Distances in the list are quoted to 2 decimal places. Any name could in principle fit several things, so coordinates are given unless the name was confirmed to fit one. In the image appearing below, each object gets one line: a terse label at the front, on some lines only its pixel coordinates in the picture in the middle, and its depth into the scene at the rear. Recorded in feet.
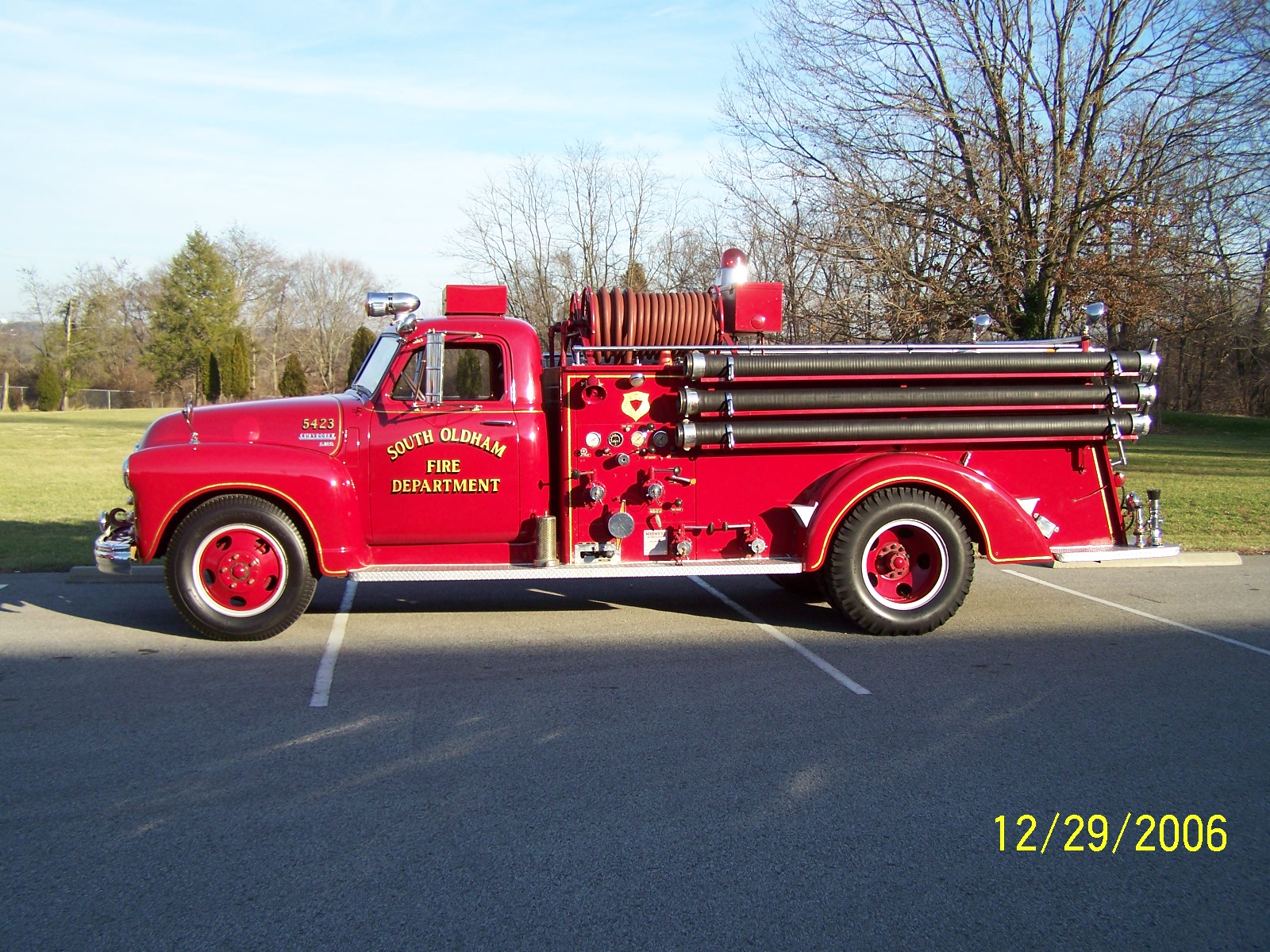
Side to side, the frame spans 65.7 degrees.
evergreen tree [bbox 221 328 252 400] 155.22
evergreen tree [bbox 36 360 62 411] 171.22
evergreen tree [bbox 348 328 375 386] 89.71
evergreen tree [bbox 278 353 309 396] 138.72
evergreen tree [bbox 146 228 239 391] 179.22
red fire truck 22.41
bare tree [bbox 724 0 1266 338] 56.29
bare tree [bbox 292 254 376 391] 202.69
